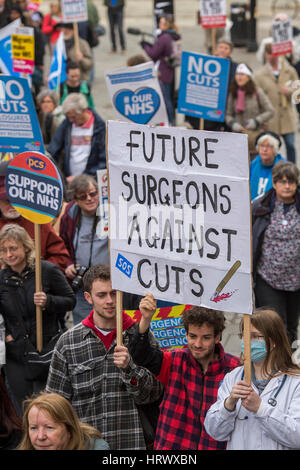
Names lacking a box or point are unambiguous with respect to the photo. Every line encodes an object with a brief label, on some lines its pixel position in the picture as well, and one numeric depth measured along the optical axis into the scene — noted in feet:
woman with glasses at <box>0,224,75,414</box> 36.55
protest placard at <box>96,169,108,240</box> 41.92
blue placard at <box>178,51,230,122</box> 57.79
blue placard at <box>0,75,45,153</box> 46.23
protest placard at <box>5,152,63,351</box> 36.47
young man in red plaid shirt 28.20
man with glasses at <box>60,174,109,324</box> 42.07
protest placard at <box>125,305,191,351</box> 35.98
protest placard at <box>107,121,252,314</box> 27.26
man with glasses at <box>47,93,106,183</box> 57.79
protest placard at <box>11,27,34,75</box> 65.47
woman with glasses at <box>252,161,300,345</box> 41.92
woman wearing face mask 25.32
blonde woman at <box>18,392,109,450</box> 25.38
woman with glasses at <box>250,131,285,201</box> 49.62
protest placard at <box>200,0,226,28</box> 83.00
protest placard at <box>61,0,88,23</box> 82.90
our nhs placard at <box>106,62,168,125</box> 55.12
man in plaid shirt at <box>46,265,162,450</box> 30.31
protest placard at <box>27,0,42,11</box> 102.12
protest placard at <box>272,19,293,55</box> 69.98
